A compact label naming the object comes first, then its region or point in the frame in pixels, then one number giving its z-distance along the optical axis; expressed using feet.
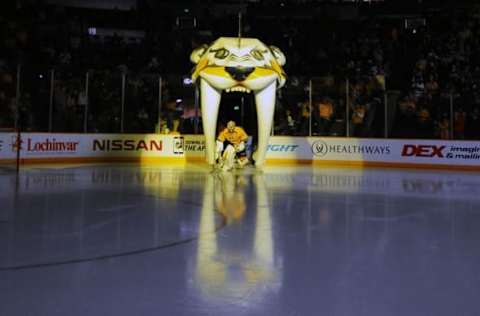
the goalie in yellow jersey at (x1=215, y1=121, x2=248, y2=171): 49.08
